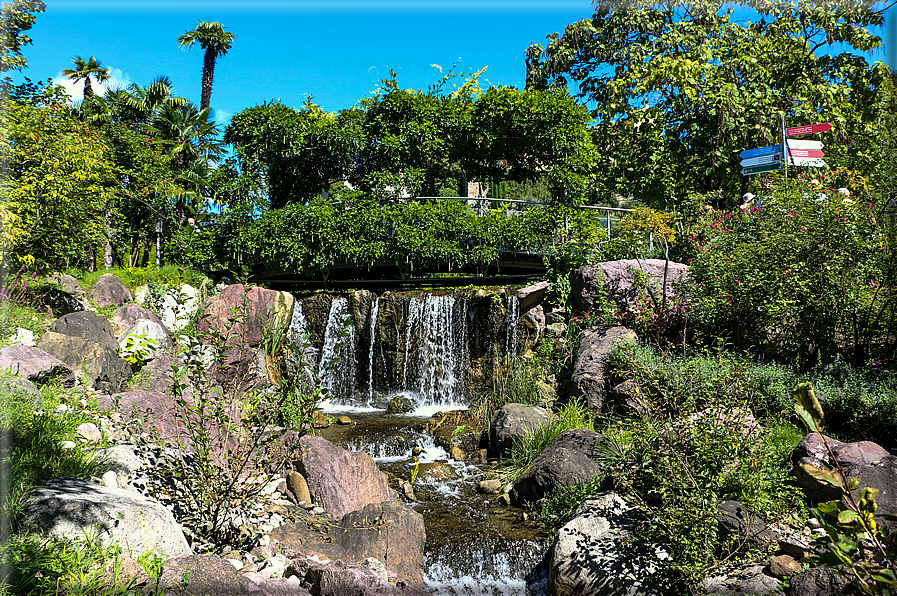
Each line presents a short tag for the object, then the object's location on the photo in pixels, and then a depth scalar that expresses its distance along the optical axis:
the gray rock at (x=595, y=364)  8.79
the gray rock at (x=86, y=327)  8.14
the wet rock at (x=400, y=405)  11.43
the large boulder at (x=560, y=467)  6.41
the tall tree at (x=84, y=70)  22.67
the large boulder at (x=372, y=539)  4.75
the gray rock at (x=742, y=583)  4.02
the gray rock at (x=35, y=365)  6.04
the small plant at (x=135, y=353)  8.13
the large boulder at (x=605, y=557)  4.36
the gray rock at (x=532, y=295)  12.07
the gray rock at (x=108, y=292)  11.73
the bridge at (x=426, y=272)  15.24
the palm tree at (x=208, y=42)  24.75
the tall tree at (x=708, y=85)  15.47
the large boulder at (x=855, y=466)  4.92
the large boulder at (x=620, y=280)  10.25
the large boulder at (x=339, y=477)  5.70
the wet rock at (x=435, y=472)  7.70
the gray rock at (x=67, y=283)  10.82
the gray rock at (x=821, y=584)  3.42
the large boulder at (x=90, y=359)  7.04
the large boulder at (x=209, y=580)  3.20
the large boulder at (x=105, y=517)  3.33
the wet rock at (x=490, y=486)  7.26
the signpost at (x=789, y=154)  10.35
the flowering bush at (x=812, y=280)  7.11
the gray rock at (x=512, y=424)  8.09
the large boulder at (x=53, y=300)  9.69
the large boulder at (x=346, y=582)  3.69
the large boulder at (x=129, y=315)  10.20
